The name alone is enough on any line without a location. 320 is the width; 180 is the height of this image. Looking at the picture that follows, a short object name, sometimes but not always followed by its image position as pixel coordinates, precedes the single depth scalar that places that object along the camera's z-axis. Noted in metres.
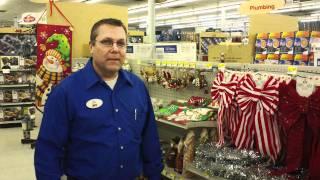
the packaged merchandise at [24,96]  9.29
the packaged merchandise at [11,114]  9.21
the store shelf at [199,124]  3.06
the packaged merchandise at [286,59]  4.96
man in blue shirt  2.18
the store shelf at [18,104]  9.12
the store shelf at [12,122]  9.18
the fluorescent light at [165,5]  16.39
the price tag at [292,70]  2.52
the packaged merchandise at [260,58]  4.73
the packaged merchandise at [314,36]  4.43
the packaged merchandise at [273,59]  5.06
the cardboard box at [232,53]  4.07
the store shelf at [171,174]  3.33
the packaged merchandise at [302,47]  4.69
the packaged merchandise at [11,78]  9.08
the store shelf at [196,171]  2.82
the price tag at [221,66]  3.06
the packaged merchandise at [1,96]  9.09
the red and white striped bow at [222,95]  2.82
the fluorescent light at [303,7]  16.73
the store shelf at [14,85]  9.00
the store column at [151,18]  8.44
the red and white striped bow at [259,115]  2.53
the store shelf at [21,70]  8.99
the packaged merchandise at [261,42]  4.78
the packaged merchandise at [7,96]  9.16
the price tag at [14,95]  9.20
